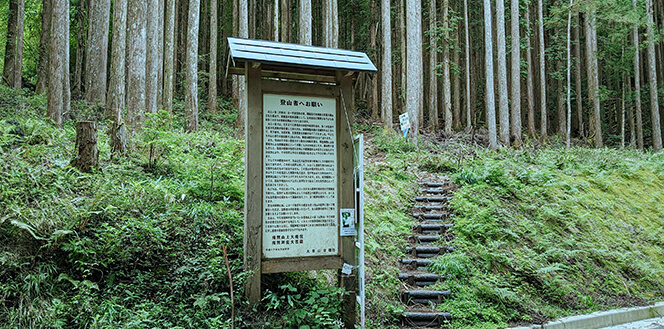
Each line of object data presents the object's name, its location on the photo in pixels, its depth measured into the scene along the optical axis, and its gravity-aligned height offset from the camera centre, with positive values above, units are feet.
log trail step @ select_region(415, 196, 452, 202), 27.27 -1.05
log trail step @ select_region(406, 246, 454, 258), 20.44 -3.71
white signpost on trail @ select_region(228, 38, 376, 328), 12.26 +0.59
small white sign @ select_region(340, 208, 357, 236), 12.95 -1.32
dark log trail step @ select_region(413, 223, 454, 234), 22.89 -2.74
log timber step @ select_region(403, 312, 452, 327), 15.33 -5.59
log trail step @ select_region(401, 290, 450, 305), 16.78 -5.09
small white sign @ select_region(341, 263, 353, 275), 12.85 -2.93
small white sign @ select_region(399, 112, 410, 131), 37.93 +6.37
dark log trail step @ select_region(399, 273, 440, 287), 17.98 -4.62
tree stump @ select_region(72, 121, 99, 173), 16.25 +1.73
